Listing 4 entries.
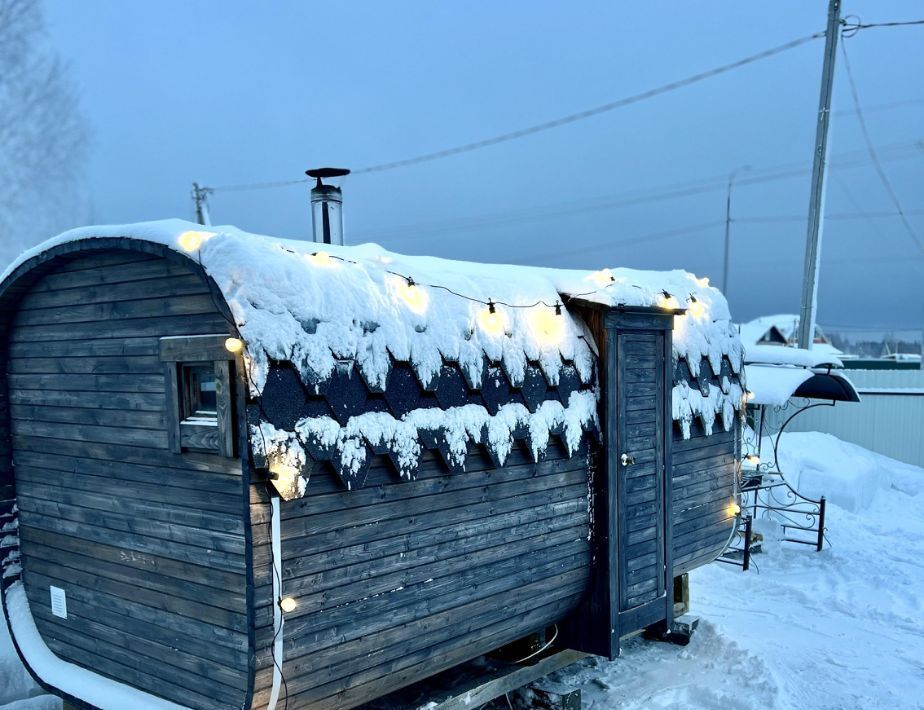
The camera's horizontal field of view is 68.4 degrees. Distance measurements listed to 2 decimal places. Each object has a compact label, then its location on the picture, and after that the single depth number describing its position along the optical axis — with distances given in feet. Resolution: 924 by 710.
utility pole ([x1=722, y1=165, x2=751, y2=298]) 74.52
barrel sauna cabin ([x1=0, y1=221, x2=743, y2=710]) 12.39
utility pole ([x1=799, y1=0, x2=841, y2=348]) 39.99
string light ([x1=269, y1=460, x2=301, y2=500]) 11.94
